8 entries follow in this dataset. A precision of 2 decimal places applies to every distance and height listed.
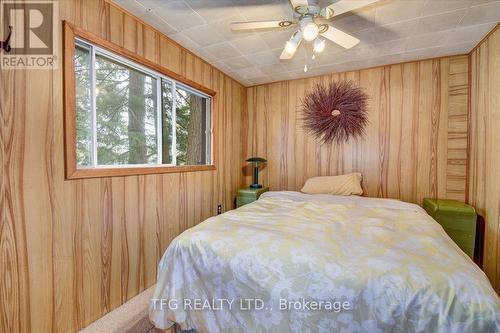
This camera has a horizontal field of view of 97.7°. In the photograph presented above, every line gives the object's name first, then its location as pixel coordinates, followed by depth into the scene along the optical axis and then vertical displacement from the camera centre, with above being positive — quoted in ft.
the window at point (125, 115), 5.26 +1.36
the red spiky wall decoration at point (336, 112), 9.81 +2.32
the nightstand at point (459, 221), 7.00 -1.98
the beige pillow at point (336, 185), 9.07 -1.01
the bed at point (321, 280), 2.96 -1.85
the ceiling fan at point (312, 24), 4.77 +3.38
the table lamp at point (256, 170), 10.87 -0.46
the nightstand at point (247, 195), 10.43 -1.64
